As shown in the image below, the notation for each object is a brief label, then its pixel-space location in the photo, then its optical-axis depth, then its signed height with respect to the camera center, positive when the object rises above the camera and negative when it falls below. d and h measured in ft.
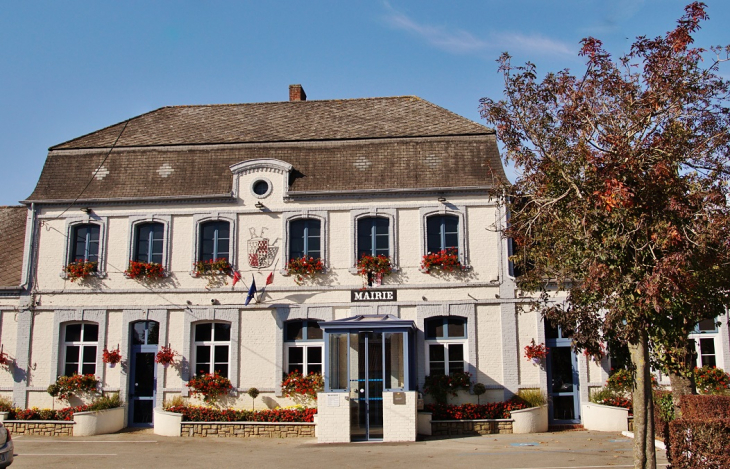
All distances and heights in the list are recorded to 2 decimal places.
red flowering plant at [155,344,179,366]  55.88 -0.31
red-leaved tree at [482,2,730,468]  26.99 +6.19
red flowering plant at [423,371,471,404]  53.47 -2.63
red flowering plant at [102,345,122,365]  56.18 -0.38
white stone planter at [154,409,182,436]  52.90 -5.42
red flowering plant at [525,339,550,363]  53.88 -0.12
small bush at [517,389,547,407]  53.10 -3.56
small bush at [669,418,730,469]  28.27 -3.85
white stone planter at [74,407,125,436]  53.31 -5.38
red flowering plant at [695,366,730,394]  52.26 -2.28
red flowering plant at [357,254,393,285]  56.08 +6.75
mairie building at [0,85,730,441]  55.62 +6.52
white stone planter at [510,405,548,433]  51.34 -5.16
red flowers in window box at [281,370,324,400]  54.44 -2.69
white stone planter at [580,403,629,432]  51.16 -5.02
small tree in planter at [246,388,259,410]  54.70 -3.24
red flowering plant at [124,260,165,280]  57.47 +6.77
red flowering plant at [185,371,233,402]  55.11 -2.69
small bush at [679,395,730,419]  39.42 -3.28
